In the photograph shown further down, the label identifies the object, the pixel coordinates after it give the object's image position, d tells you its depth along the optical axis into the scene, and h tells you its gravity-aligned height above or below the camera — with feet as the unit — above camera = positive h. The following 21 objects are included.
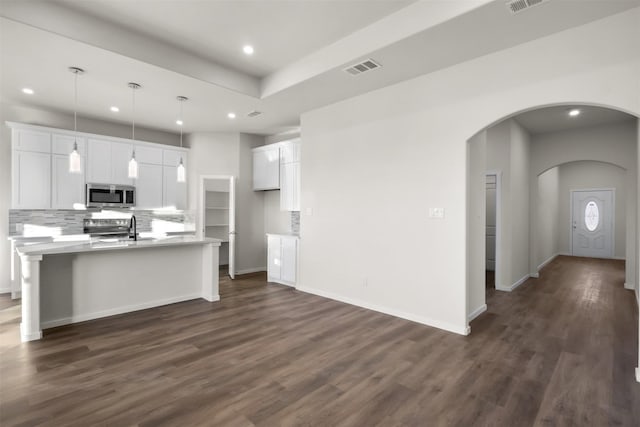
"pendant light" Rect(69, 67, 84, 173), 11.23 +1.99
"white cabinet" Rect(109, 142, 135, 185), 19.35 +2.96
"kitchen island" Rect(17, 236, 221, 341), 11.00 -2.82
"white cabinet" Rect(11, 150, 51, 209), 16.33 +1.57
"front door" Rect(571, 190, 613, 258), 29.71 -1.06
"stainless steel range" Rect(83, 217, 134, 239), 19.17 -1.02
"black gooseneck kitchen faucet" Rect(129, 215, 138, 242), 14.99 -1.05
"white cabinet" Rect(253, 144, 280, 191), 21.48 +3.01
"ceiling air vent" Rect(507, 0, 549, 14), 8.24 +5.41
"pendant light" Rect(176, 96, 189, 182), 14.56 +1.67
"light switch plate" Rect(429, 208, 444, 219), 12.26 -0.05
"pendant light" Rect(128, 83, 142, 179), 13.11 +5.39
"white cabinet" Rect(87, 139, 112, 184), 18.49 +2.87
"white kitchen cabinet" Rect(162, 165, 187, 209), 21.48 +1.40
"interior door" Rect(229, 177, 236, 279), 20.72 -1.30
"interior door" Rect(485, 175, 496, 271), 23.73 -1.06
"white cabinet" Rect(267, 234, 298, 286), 18.60 -2.88
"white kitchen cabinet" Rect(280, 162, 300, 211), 19.93 +1.55
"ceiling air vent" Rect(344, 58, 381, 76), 11.64 +5.40
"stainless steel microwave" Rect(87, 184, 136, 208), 18.44 +0.86
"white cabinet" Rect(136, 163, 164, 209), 20.35 +1.54
